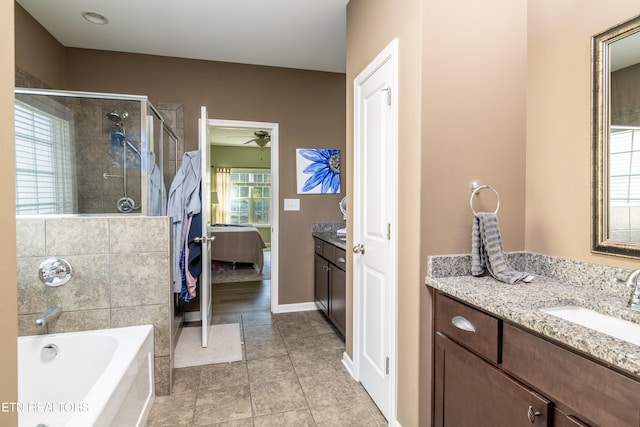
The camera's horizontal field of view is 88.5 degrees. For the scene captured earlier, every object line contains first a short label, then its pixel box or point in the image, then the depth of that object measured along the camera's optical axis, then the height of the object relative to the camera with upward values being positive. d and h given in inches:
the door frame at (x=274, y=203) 143.2 +0.9
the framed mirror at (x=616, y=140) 48.4 +9.7
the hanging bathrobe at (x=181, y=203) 114.8 +0.9
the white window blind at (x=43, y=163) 82.5 +12.1
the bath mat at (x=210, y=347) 103.0 -48.3
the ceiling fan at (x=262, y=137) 237.0 +49.9
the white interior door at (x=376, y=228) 69.6 -5.7
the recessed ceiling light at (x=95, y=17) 104.0 +61.0
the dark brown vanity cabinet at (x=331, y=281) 110.3 -28.8
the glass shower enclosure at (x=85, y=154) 84.7 +15.4
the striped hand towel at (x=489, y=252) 56.9 -8.6
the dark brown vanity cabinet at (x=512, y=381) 32.7 -21.5
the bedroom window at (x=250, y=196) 338.3 +9.6
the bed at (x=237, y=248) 215.9 -27.9
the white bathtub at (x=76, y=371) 66.2 -35.8
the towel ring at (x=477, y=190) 61.3 +2.5
